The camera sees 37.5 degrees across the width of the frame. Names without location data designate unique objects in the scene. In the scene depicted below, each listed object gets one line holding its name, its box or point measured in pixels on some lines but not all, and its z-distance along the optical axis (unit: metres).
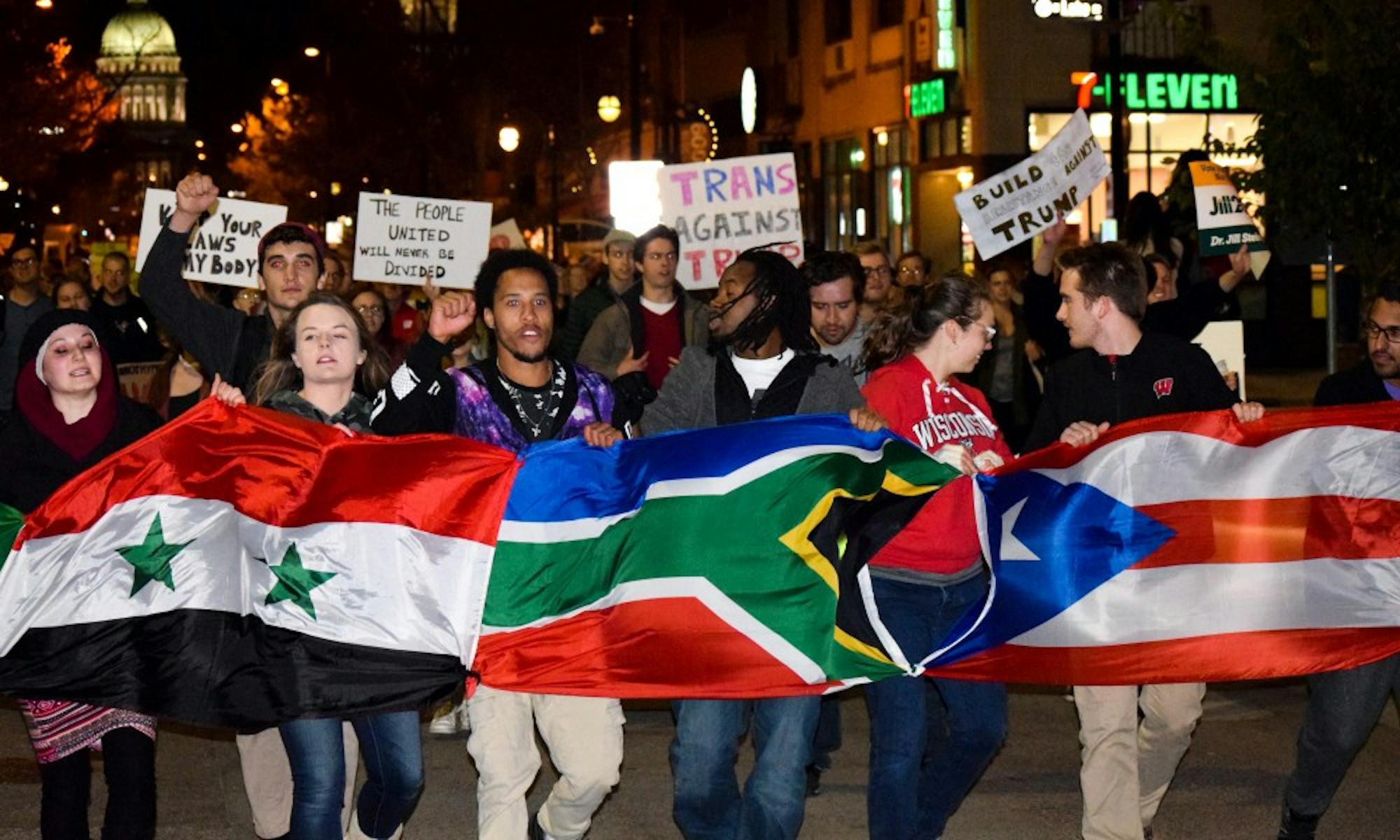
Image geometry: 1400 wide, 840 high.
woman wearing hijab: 6.23
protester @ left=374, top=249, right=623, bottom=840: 6.43
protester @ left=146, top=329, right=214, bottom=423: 9.88
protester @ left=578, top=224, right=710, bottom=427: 11.16
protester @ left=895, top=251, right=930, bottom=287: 13.98
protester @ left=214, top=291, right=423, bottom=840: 6.11
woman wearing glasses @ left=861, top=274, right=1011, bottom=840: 6.62
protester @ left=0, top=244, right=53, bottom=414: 16.38
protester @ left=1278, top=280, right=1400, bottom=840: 6.86
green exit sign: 34.03
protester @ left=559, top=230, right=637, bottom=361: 12.67
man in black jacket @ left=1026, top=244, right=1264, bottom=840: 7.06
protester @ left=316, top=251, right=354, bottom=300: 10.62
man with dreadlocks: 6.28
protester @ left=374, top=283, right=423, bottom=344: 16.17
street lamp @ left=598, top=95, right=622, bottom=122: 36.47
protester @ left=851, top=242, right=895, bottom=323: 11.74
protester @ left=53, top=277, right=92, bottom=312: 16.03
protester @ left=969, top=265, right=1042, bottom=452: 13.89
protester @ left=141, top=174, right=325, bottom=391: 8.10
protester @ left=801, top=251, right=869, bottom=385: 8.70
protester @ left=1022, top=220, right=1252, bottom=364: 9.83
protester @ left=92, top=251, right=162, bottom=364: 16.48
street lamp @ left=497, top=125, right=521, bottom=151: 37.50
